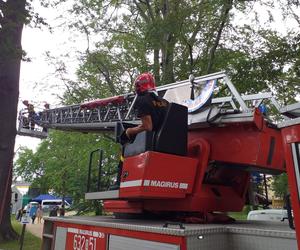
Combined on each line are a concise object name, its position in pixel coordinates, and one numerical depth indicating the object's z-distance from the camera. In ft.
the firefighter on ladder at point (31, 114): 44.50
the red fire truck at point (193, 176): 12.66
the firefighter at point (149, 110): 15.48
